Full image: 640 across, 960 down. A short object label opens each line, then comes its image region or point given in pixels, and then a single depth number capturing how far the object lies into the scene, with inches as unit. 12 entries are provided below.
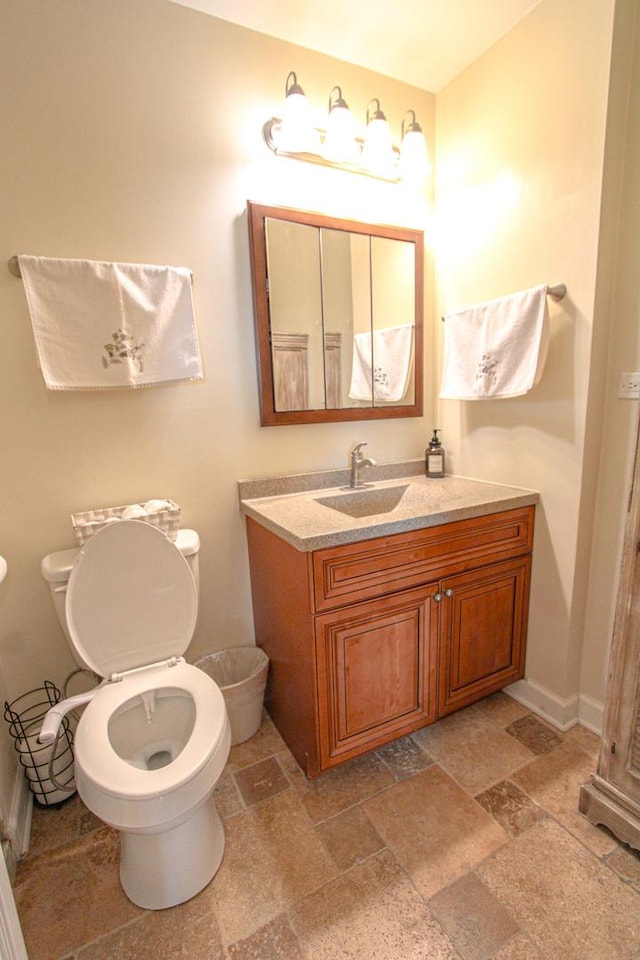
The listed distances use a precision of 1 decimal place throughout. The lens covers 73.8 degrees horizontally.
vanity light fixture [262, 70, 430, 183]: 57.6
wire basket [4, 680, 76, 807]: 52.5
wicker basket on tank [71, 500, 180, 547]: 51.9
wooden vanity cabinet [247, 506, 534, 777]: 50.6
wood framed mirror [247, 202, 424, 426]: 62.7
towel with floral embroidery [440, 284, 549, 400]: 58.1
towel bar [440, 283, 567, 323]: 56.2
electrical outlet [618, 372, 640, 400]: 53.1
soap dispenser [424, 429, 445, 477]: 77.2
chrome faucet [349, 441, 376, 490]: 69.9
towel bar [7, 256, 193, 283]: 48.5
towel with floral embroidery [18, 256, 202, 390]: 49.8
